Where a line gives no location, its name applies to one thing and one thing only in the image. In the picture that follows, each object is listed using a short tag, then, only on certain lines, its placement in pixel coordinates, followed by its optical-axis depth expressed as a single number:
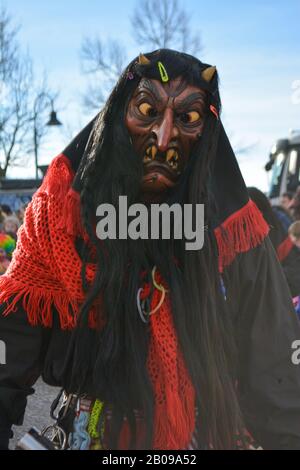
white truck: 12.04
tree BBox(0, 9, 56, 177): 18.12
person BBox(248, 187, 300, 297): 5.16
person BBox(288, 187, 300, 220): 6.46
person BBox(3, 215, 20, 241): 8.61
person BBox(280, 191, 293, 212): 8.50
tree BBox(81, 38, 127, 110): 14.12
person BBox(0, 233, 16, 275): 6.77
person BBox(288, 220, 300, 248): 5.32
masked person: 1.58
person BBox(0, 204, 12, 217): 11.75
